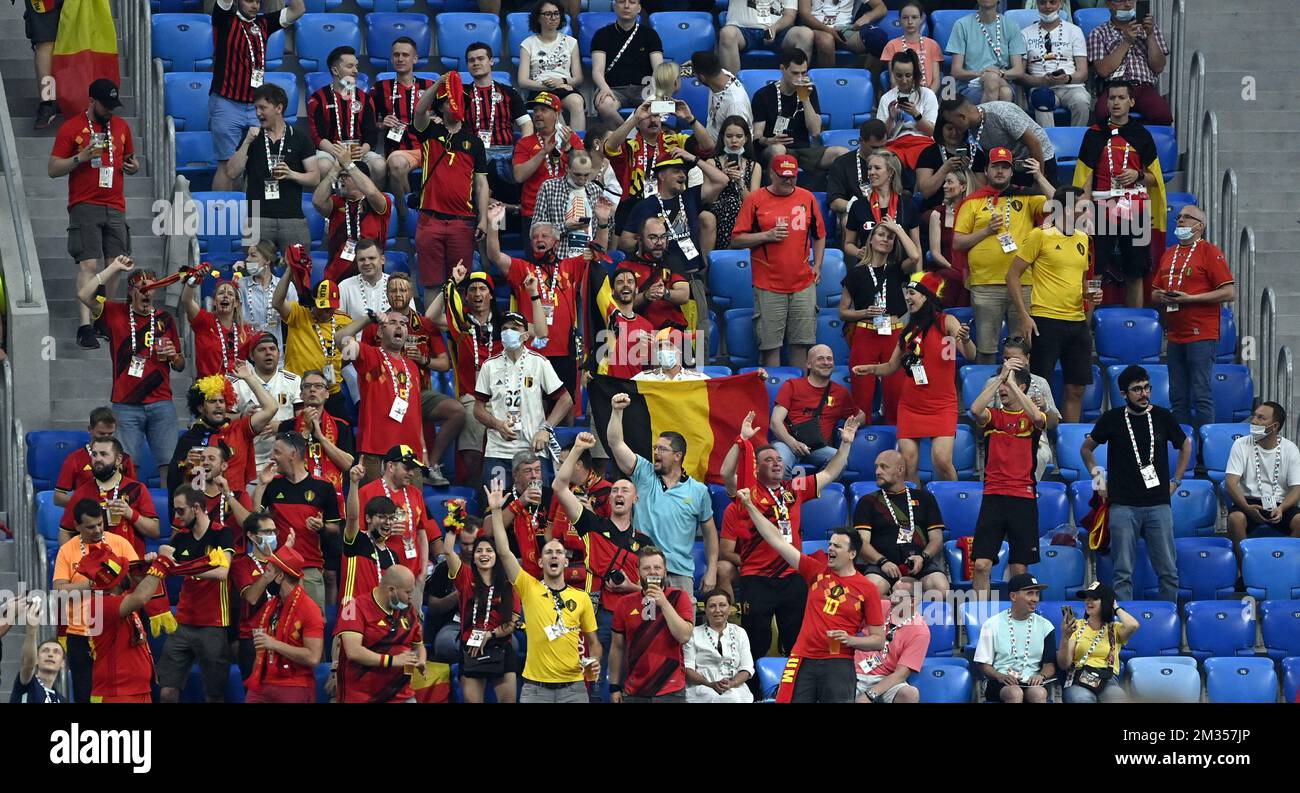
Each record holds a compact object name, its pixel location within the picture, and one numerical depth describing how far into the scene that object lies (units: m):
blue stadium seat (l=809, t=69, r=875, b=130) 18.83
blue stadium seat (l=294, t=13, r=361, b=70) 19.02
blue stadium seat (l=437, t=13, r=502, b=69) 18.97
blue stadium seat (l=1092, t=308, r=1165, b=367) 17.17
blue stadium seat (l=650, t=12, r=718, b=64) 19.17
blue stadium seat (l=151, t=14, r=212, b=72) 18.95
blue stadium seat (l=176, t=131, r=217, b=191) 17.97
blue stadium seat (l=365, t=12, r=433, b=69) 19.05
